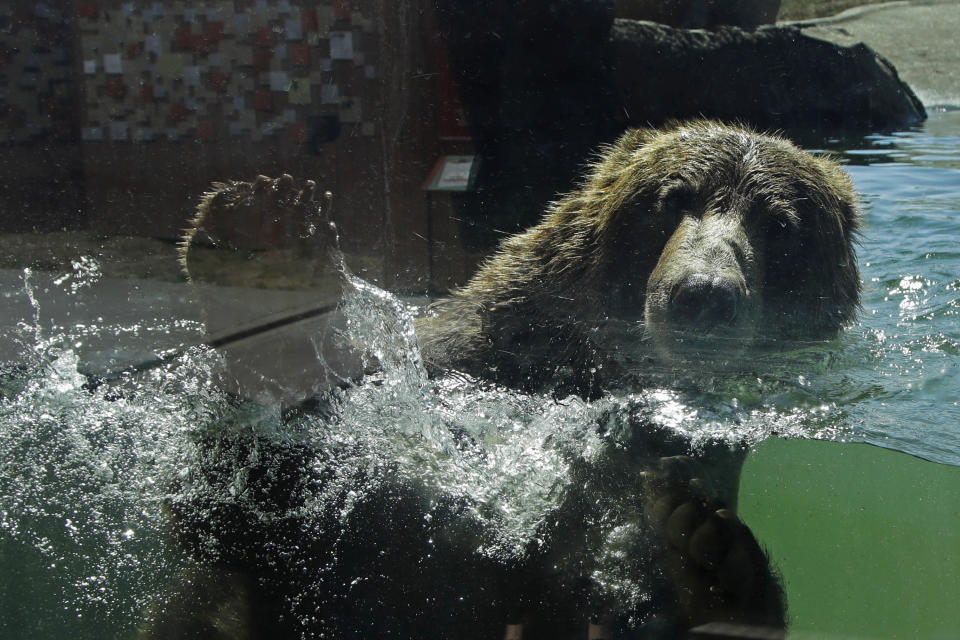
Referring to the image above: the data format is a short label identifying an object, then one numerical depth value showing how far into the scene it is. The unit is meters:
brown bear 2.02
